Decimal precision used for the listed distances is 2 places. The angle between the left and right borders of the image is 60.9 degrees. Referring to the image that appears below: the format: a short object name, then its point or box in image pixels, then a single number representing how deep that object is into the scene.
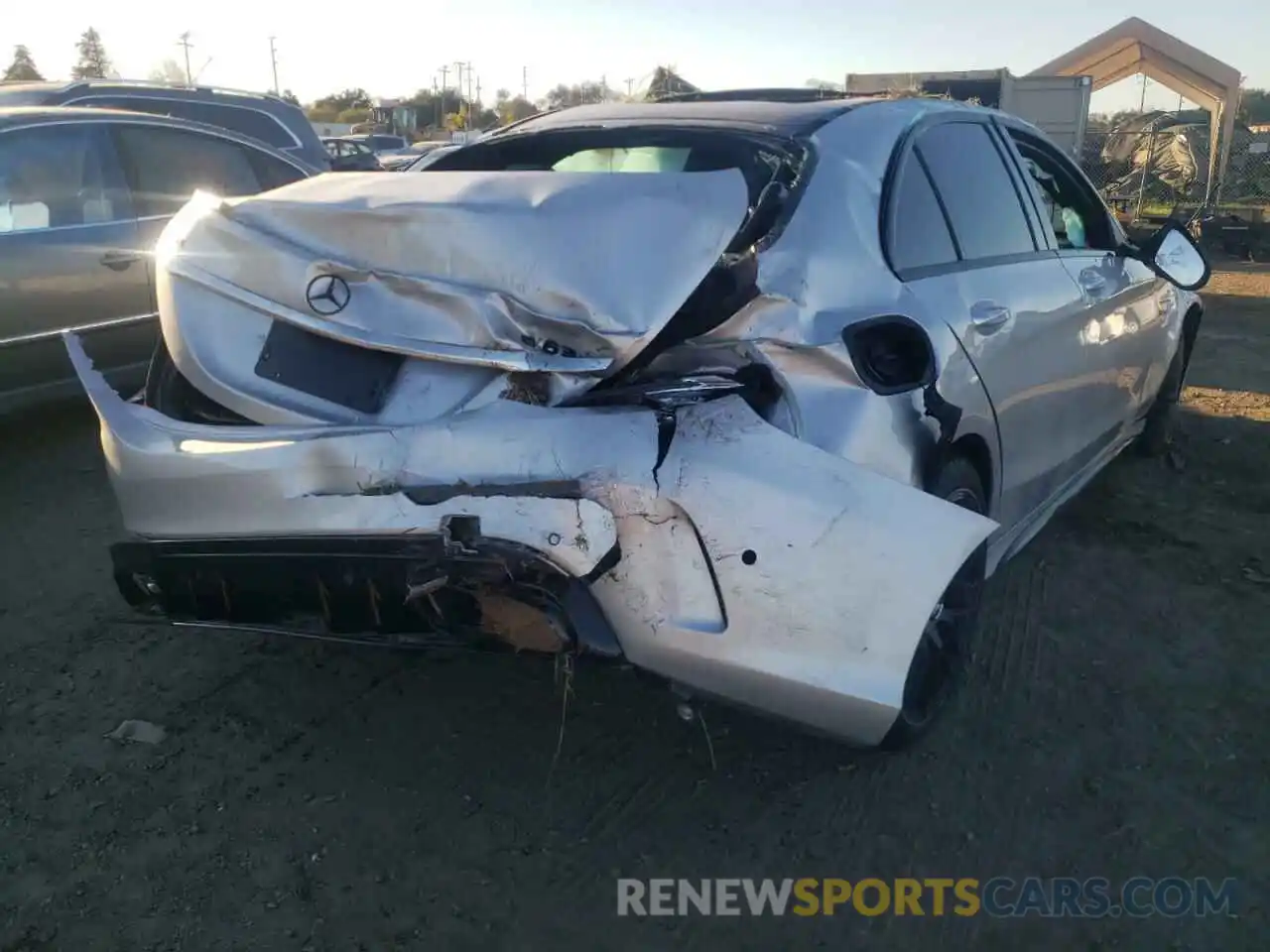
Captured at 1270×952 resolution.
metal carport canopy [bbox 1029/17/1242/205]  19.84
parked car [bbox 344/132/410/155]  21.31
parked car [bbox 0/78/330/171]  8.73
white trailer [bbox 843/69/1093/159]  18.42
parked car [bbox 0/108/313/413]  5.01
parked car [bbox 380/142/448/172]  17.81
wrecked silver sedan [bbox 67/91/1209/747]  2.24
